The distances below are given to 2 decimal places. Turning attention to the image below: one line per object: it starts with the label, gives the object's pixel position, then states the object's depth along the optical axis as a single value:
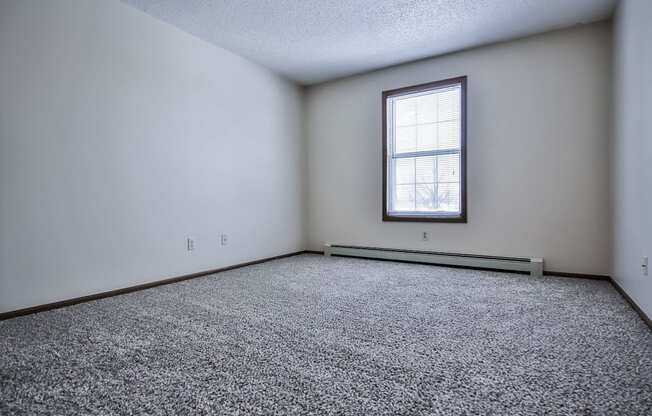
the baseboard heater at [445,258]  3.69
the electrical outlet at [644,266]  2.21
